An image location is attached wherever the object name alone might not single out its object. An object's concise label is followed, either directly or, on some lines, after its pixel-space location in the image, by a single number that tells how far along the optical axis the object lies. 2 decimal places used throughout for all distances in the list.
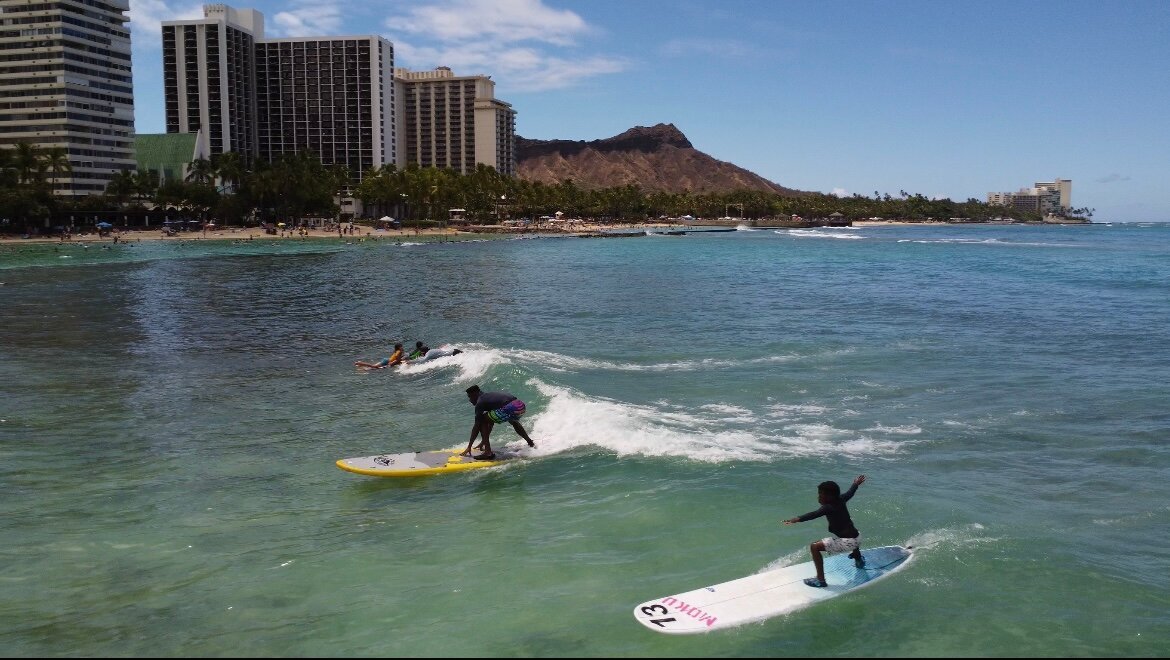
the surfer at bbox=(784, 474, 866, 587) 10.53
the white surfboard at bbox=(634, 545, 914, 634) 9.83
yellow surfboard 15.33
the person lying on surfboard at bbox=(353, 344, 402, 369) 26.80
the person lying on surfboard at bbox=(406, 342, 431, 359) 27.25
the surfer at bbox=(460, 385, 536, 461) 15.76
